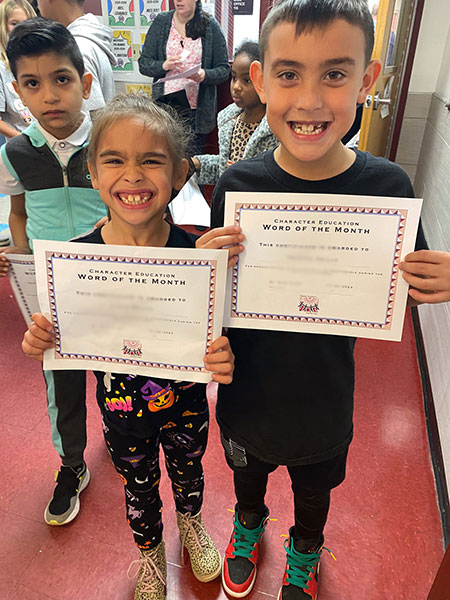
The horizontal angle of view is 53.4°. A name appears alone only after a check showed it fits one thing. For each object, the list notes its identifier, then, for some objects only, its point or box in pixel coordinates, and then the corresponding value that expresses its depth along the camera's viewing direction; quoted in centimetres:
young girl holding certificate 82
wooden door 220
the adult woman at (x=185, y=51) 297
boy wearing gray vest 108
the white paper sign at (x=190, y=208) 248
